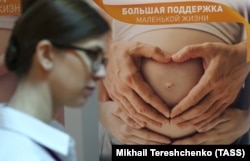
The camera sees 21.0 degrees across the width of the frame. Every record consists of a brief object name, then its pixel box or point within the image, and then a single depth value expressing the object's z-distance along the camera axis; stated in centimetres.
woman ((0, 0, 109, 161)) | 132
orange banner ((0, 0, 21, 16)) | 224
